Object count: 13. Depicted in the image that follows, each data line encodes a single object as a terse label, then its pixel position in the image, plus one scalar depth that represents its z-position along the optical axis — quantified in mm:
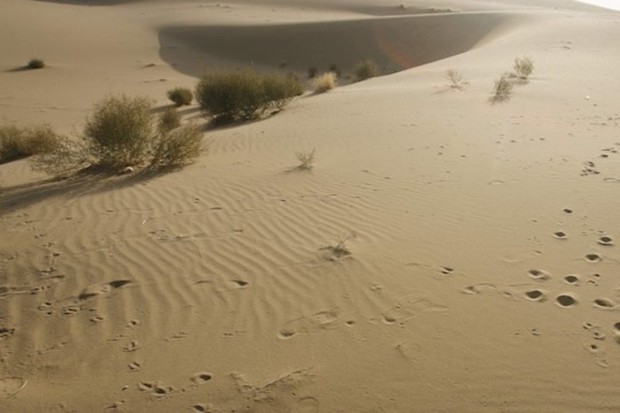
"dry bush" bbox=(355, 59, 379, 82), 25156
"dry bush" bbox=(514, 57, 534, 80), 14445
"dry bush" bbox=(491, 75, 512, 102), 11638
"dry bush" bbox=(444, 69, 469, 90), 13516
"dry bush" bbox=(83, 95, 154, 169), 8023
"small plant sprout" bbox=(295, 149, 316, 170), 7566
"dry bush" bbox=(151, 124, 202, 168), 8016
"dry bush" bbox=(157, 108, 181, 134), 12000
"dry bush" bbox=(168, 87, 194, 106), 16938
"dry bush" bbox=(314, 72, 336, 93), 17578
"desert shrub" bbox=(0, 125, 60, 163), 10422
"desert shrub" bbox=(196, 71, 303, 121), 12969
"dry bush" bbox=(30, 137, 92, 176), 7965
